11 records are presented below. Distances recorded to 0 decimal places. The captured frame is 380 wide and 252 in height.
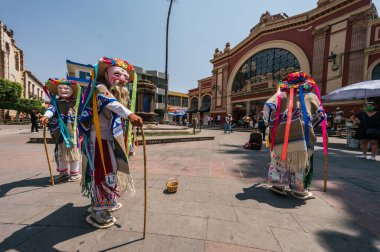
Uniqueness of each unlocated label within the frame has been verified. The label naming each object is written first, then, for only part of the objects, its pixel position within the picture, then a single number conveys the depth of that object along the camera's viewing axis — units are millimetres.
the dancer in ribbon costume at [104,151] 1856
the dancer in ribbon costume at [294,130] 2541
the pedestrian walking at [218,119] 25556
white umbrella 6680
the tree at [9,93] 21375
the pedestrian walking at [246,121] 17844
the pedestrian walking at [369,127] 5316
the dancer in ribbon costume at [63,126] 3084
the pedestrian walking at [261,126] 9667
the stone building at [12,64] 25562
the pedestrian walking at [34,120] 11388
